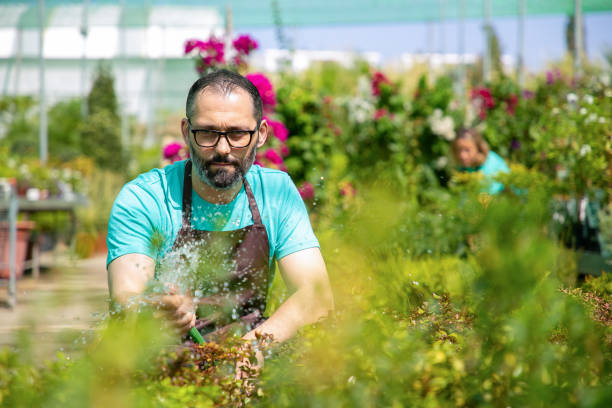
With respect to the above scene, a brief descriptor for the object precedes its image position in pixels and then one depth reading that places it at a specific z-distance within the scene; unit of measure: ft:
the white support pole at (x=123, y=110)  52.85
